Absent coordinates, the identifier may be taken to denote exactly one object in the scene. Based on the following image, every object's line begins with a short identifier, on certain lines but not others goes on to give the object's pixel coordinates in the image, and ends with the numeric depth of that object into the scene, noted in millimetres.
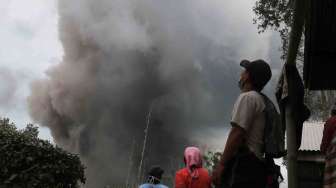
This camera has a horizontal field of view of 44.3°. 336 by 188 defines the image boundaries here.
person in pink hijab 3807
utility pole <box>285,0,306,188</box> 2771
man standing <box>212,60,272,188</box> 2334
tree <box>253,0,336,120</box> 14766
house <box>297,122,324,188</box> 9797
